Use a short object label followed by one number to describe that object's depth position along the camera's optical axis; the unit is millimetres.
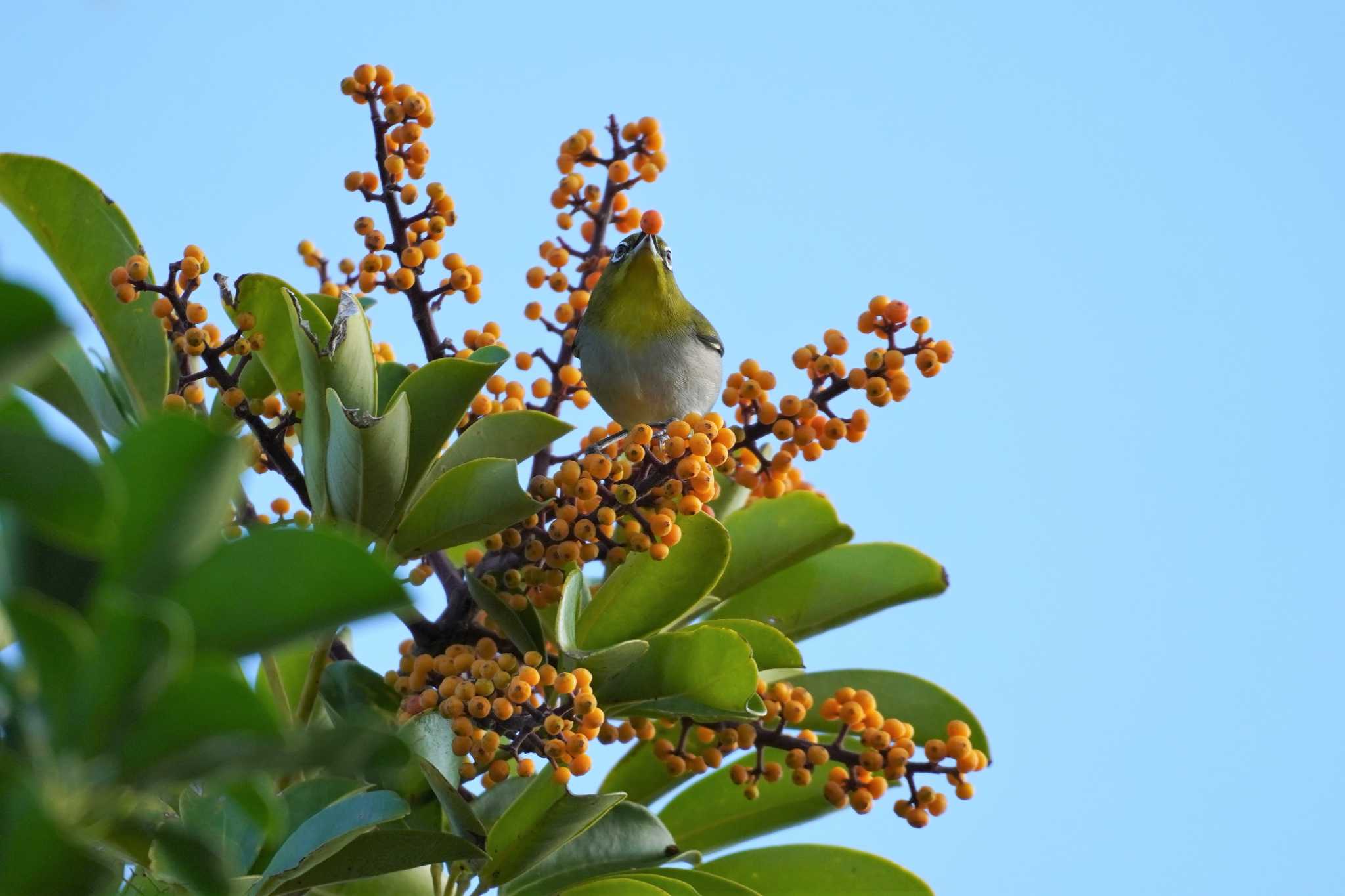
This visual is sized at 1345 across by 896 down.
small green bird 6230
